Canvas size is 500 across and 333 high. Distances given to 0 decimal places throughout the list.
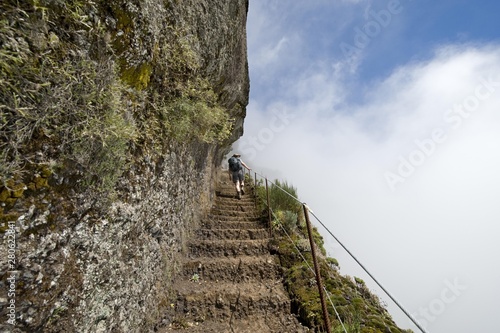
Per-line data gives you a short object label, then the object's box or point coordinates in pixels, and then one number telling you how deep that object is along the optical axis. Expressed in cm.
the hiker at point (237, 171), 1046
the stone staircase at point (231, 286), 443
